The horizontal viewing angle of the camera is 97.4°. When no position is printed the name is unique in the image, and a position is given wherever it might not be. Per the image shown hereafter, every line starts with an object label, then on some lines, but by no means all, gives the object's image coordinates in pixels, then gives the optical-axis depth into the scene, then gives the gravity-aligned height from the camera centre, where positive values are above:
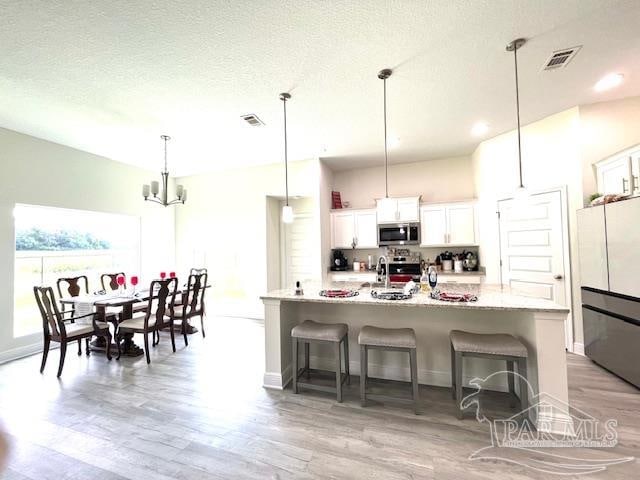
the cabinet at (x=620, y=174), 2.66 +0.71
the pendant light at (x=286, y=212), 2.92 +0.39
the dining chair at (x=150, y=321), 3.47 -0.90
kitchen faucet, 2.83 -0.37
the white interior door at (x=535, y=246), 3.46 -0.02
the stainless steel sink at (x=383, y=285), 2.94 -0.43
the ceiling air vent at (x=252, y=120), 3.28 +1.55
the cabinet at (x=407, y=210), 4.86 +0.64
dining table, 3.38 -0.67
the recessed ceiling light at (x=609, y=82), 2.66 +1.58
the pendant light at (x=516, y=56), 2.15 +1.54
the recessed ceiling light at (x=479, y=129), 3.68 +1.57
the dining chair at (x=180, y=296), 4.63 -0.84
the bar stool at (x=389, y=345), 2.21 -0.80
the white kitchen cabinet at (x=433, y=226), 4.77 +0.35
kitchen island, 1.98 -0.75
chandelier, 3.73 +0.83
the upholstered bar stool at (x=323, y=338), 2.41 -0.80
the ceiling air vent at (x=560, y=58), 2.25 +1.55
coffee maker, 5.13 -0.28
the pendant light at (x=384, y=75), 2.47 +1.54
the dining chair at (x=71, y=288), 3.68 -0.53
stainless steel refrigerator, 2.50 -0.41
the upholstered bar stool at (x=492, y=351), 2.05 -0.78
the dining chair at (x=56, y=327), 3.01 -0.87
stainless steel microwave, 4.88 +0.22
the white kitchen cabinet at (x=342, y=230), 5.21 +0.33
